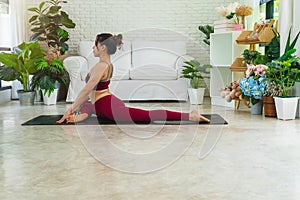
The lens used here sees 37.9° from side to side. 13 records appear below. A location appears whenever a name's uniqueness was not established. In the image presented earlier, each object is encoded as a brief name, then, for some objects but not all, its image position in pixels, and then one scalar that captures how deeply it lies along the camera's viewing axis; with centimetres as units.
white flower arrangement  575
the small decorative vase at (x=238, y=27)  571
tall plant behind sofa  647
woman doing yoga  423
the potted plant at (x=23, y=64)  580
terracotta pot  462
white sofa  617
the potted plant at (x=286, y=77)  443
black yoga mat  426
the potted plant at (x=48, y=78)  584
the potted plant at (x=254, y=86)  470
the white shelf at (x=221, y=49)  611
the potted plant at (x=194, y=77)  593
